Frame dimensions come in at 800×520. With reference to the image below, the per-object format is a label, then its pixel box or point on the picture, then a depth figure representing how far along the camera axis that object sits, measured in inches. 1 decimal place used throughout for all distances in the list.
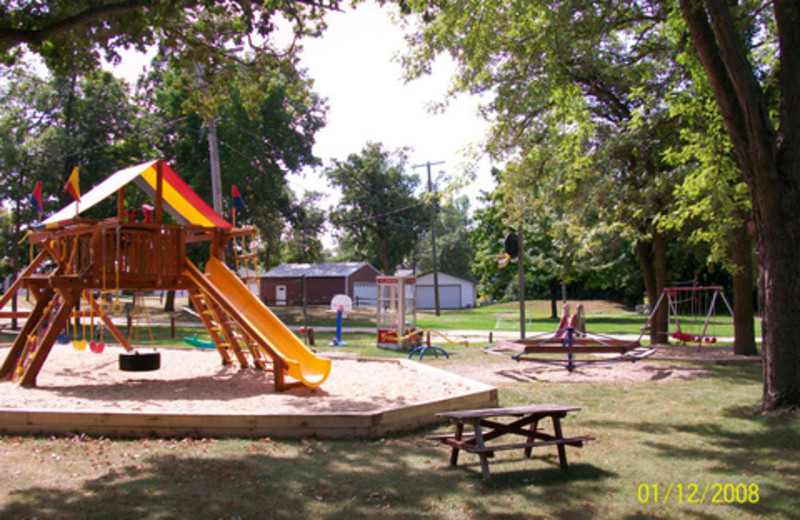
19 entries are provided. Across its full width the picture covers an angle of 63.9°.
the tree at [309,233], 2075.5
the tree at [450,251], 3371.1
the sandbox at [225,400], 279.9
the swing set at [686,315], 669.3
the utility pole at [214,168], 829.8
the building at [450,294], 2425.0
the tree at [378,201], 2337.6
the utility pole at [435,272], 1658.1
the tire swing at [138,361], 414.9
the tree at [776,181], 305.0
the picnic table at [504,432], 221.5
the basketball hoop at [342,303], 841.8
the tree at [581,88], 423.8
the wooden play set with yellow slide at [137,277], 388.5
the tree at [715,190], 423.5
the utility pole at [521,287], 669.7
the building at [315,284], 2030.0
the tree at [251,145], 1365.7
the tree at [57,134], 1149.1
